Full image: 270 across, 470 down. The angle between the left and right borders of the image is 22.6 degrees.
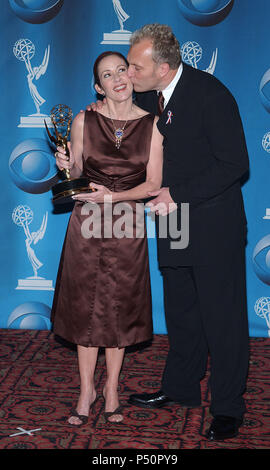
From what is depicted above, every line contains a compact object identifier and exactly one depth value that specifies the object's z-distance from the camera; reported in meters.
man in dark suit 3.13
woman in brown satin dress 3.31
